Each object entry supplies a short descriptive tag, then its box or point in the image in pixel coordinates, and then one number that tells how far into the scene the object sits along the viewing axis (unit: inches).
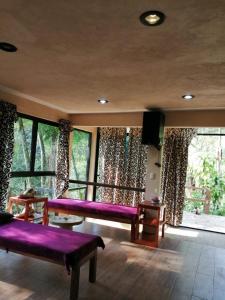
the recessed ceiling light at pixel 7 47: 93.8
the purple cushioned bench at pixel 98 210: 168.2
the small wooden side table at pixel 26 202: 157.9
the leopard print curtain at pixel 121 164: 239.1
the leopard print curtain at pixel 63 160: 212.1
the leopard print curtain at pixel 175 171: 215.9
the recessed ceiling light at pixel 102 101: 168.0
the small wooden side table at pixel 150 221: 163.3
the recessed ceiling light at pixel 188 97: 146.6
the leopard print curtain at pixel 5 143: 154.3
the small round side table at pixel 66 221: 142.4
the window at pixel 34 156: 177.5
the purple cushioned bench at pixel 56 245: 92.8
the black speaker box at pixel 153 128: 178.8
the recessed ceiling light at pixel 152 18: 67.1
